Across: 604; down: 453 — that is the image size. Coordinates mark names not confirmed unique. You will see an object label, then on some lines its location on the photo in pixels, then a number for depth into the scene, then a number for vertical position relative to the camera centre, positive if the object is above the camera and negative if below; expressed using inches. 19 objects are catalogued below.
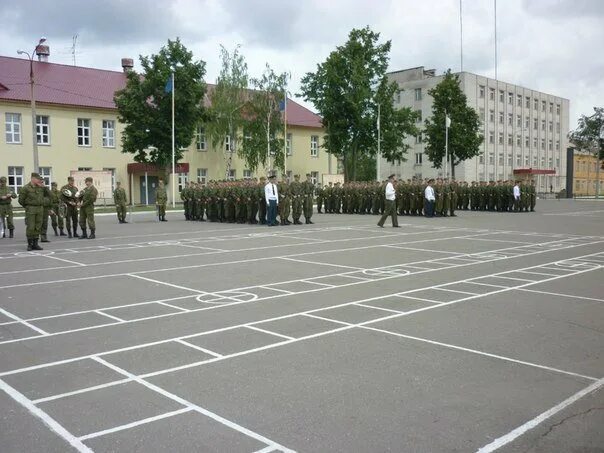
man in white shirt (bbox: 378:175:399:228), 878.4 -13.0
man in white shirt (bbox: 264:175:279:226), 970.1 -2.4
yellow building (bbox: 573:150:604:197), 4035.4 +120.4
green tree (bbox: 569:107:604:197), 3068.4 +307.9
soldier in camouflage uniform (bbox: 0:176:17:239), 766.5 -6.3
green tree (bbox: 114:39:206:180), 1742.1 +264.5
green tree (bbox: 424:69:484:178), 2137.1 +244.8
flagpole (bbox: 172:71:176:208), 1603.0 +104.6
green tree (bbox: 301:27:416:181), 2042.3 +322.6
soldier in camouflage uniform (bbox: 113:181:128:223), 1091.8 -4.4
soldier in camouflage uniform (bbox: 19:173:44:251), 644.7 -9.5
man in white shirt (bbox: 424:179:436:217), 1163.9 -8.7
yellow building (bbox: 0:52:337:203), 1766.7 +206.4
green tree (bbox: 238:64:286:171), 2250.2 +269.9
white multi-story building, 3326.8 +376.1
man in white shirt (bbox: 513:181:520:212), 1396.4 -4.1
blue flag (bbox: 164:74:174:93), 1549.0 +280.0
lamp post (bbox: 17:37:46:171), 1309.1 +131.0
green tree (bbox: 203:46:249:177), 2180.1 +324.9
